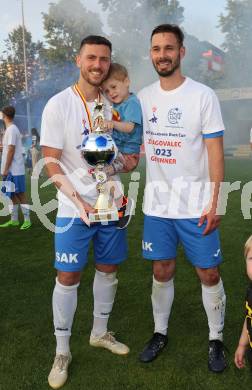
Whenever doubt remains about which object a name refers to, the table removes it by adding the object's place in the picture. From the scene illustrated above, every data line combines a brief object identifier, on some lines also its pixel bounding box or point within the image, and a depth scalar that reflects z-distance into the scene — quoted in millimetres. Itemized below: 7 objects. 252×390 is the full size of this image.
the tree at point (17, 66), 41562
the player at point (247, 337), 2346
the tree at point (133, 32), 32250
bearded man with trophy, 2789
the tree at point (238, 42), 39188
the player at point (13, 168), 7148
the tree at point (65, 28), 38159
